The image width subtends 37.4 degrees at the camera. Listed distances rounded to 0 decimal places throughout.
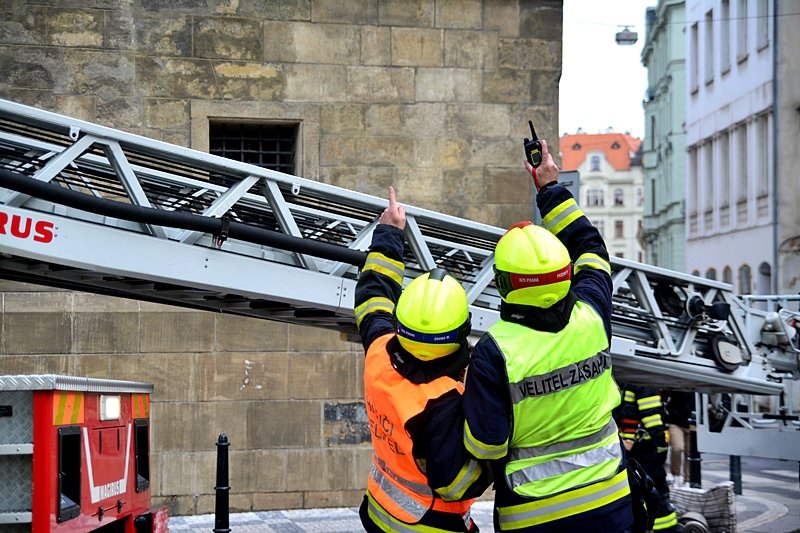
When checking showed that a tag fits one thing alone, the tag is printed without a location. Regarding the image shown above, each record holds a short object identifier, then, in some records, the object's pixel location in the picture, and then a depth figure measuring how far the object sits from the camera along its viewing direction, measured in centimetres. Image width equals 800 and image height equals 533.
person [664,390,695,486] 1303
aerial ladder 524
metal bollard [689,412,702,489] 1134
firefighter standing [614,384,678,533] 864
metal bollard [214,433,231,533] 762
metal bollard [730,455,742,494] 1256
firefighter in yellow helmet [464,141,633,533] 388
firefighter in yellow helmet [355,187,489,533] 395
